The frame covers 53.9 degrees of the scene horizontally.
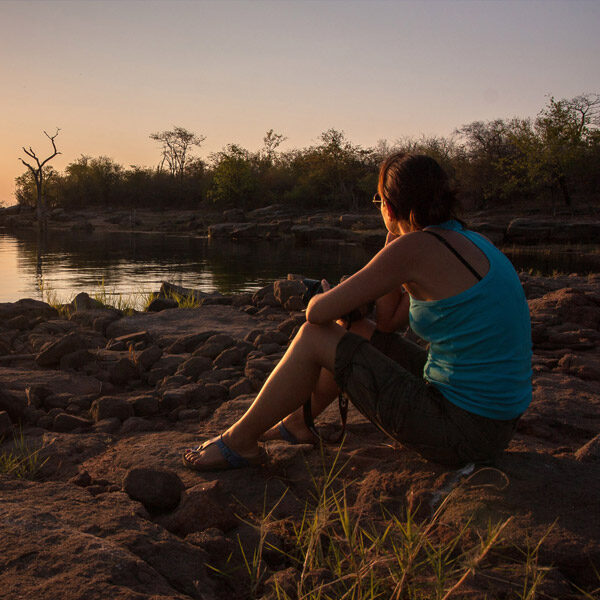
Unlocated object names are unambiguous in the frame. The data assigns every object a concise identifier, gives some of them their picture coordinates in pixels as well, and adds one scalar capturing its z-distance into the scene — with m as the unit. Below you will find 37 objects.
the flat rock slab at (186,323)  5.29
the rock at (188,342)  4.61
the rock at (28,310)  6.07
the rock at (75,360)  4.09
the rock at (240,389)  3.52
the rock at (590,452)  2.20
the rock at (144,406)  3.30
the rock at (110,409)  3.16
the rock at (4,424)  2.81
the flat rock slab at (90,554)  1.39
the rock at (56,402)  3.37
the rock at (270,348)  4.36
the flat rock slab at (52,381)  3.66
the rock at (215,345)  4.36
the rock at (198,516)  1.89
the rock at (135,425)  3.05
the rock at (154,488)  2.04
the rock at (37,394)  3.31
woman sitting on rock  1.92
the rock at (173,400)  3.36
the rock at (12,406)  3.04
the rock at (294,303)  6.41
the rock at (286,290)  6.63
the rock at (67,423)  3.04
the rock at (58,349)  4.16
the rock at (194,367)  3.93
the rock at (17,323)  5.67
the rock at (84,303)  6.63
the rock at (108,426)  3.02
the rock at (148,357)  4.09
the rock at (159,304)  6.71
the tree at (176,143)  52.02
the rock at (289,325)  5.03
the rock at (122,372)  3.91
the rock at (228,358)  4.08
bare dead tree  33.03
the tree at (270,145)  45.34
